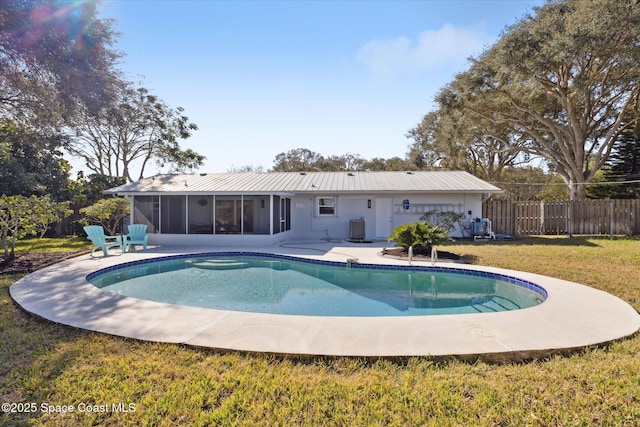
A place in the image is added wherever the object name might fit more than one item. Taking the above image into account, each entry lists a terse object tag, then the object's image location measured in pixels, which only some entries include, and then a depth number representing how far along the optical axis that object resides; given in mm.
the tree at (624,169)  22938
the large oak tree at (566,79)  13430
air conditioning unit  14180
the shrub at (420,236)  9508
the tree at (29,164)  13133
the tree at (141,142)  21812
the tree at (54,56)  7492
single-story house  12758
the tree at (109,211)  12008
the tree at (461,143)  20375
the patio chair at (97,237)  9867
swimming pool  5680
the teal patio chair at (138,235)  11312
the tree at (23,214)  8227
